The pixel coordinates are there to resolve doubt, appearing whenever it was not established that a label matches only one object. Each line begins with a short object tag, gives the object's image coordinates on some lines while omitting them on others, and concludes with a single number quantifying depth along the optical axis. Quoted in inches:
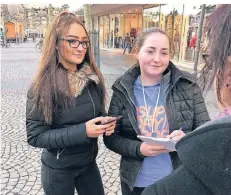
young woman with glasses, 64.4
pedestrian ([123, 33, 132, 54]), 765.4
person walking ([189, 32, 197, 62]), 460.4
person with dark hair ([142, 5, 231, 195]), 22.1
